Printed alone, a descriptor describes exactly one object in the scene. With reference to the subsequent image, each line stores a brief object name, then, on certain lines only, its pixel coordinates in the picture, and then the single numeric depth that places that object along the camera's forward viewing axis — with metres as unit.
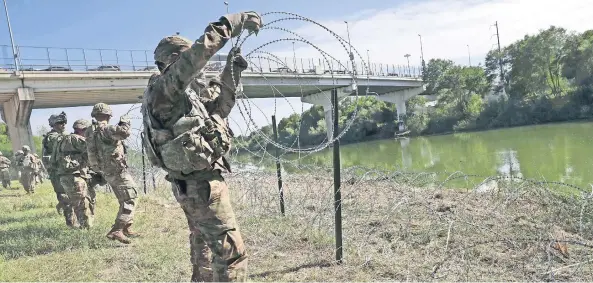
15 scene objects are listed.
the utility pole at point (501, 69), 42.51
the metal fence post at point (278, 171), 6.96
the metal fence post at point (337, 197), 4.75
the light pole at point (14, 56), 20.50
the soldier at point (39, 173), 15.46
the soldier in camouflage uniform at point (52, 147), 7.56
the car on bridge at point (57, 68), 21.66
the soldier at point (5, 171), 16.50
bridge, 20.78
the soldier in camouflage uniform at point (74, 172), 7.25
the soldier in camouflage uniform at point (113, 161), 6.24
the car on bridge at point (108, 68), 23.11
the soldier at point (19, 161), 15.06
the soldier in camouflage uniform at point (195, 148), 3.27
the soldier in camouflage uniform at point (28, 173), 14.06
